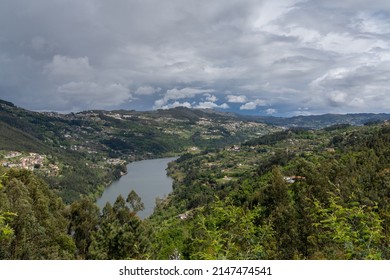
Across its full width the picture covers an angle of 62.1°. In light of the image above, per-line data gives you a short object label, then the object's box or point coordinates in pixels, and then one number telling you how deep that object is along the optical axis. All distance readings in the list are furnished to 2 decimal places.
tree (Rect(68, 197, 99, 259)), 25.53
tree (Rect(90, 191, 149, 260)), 18.04
